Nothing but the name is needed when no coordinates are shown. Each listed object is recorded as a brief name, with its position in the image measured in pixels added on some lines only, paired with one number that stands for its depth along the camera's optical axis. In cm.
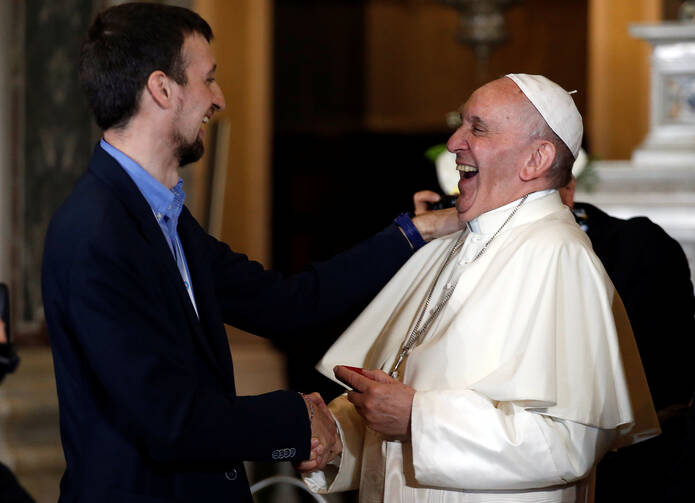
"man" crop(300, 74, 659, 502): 434
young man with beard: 413
